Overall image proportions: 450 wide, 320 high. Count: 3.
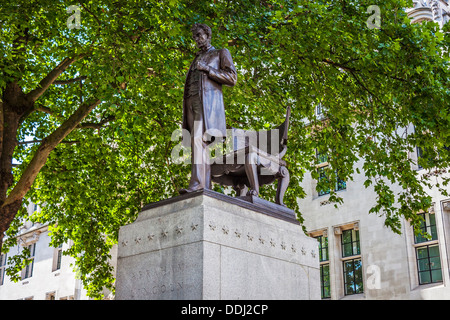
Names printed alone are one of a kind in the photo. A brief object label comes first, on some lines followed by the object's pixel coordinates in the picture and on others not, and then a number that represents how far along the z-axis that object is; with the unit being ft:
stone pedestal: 23.97
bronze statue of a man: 27.27
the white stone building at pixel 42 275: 115.75
